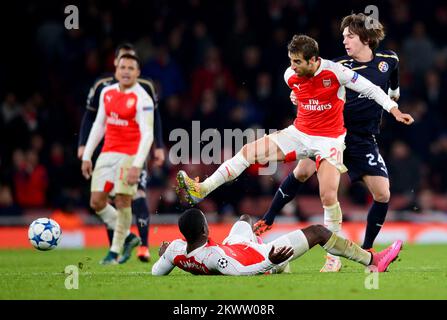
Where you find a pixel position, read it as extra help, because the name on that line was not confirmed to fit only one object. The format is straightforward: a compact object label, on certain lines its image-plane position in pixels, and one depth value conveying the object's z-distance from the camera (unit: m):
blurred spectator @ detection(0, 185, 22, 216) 16.02
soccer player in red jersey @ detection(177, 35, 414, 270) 9.48
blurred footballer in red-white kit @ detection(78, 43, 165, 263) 11.64
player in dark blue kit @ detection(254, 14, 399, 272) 10.06
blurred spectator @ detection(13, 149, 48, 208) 16.23
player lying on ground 8.39
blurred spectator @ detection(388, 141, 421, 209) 16.78
